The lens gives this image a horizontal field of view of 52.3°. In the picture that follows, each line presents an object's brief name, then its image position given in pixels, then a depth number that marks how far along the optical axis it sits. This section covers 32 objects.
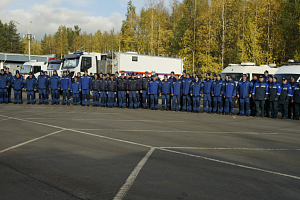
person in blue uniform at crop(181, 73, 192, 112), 17.86
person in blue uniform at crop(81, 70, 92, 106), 19.83
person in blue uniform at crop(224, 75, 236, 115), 16.80
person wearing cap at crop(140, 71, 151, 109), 18.97
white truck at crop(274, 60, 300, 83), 17.68
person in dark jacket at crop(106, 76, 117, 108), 19.27
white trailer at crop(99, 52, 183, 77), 25.09
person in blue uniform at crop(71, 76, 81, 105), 19.94
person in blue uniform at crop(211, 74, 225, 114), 17.04
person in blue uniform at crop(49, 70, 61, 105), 20.25
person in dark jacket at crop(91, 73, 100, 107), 19.59
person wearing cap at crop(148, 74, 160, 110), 18.39
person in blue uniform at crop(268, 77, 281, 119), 15.80
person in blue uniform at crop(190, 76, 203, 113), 17.44
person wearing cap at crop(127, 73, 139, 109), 18.91
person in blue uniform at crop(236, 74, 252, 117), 16.43
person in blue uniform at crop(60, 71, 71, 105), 20.25
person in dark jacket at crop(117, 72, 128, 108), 19.11
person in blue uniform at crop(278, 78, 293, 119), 15.77
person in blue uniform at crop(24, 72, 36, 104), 20.12
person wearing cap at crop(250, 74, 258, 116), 16.61
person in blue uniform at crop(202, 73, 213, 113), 17.41
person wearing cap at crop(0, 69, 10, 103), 20.47
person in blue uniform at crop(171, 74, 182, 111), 17.98
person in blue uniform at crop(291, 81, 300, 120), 15.38
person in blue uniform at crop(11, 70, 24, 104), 20.36
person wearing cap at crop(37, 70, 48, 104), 20.18
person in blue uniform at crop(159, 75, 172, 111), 18.12
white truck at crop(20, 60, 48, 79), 32.84
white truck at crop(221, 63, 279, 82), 21.33
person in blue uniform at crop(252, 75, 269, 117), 16.06
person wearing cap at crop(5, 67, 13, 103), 20.75
